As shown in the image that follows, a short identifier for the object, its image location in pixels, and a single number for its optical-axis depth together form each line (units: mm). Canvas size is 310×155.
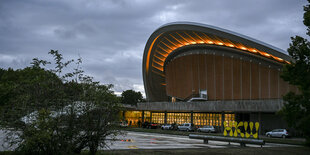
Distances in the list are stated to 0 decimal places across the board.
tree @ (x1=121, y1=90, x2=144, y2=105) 115125
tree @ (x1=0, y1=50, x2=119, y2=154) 9359
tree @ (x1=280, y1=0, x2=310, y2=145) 17938
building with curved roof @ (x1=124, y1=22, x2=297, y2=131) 40688
